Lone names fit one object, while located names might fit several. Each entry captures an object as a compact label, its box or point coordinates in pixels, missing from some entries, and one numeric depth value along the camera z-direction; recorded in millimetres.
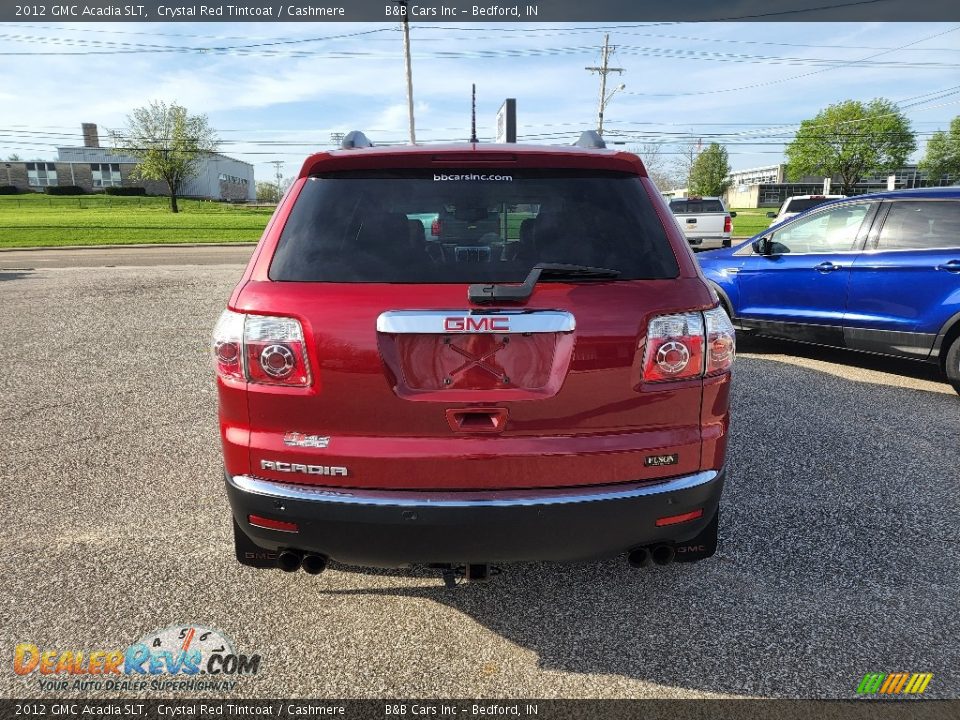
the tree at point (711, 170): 116125
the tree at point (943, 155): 92938
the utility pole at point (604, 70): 54719
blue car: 5906
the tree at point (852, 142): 87812
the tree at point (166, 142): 81125
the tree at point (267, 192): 142375
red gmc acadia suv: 2170
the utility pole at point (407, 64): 31859
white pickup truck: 20250
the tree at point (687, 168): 119062
